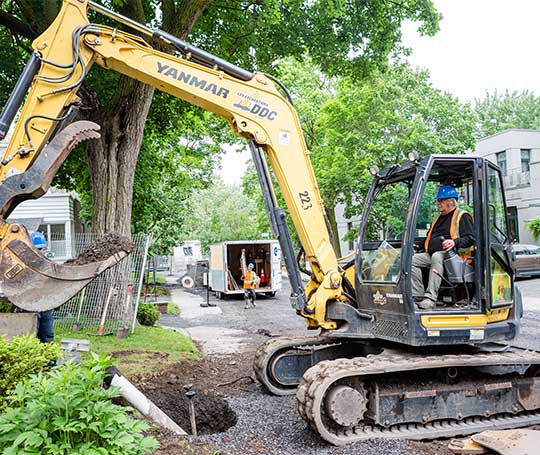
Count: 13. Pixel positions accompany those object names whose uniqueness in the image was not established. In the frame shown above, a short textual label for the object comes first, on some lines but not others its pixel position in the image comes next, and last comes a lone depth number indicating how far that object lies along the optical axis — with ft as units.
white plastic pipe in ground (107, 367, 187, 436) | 15.56
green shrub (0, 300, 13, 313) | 25.38
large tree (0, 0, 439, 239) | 33.47
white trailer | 69.51
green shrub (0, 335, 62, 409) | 13.60
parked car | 69.15
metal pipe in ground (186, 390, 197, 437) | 17.35
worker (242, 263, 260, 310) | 60.37
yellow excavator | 16.10
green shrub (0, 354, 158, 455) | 10.28
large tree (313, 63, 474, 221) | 78.59
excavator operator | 18.67
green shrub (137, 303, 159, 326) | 39.11
